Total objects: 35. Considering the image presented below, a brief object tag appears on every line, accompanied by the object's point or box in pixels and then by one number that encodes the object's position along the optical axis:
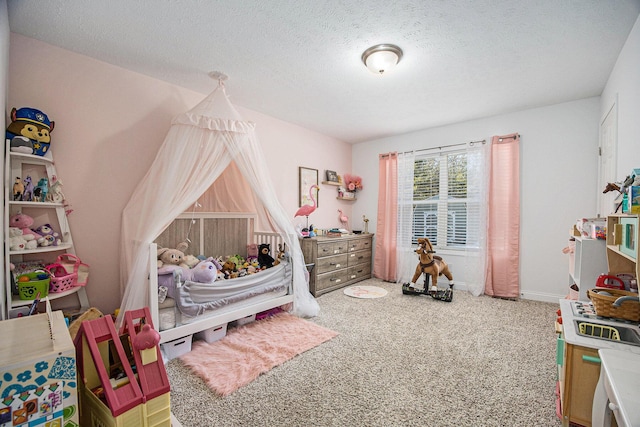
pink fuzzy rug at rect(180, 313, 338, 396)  1.93
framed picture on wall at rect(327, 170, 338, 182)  4.70
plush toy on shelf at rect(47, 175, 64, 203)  2.18
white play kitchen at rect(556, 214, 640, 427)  0.91
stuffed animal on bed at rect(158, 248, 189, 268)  2.53
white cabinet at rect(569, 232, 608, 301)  1.89
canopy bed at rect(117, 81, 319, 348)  2.20
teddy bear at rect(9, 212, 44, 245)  1.99
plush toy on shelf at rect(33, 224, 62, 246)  2.10
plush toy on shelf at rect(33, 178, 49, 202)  2.08
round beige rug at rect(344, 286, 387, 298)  3.81
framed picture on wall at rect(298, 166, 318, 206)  4.29
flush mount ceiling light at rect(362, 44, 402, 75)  2.21
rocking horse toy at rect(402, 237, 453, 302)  3.68
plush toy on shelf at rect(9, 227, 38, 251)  1.89
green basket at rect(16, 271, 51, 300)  1.86
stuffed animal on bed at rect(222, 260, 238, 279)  2.74
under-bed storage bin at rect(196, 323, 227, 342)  2.45
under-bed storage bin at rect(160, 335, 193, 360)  2.17
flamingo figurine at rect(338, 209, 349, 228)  4.92
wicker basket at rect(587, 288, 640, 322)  1.42
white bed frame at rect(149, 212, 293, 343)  2.08
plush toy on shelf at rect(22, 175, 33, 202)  2.03
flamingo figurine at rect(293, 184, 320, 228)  3.84
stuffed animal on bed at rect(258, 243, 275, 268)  3.13
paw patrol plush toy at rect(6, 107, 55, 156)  1.97
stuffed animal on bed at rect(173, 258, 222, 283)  2.38
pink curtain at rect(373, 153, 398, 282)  4.63
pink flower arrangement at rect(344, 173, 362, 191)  5.08
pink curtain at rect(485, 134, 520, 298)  3.64
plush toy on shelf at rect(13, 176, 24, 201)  1.98
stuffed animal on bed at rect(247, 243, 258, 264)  3.40
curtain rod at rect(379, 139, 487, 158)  3.90
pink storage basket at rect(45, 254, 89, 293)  2.00
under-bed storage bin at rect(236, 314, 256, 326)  2.78
